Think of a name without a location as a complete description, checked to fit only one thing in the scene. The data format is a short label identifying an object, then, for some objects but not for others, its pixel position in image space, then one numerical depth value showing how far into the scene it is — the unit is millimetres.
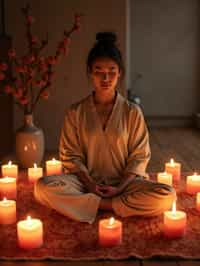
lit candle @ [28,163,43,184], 3031
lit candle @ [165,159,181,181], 3131
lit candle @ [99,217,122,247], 1946
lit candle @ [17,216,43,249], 1919
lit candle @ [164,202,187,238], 2047
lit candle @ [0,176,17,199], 2660
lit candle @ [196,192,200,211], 2448
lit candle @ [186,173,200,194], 2787
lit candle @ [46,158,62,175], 3100
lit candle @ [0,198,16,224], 2240
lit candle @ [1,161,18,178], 3047
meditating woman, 2379
